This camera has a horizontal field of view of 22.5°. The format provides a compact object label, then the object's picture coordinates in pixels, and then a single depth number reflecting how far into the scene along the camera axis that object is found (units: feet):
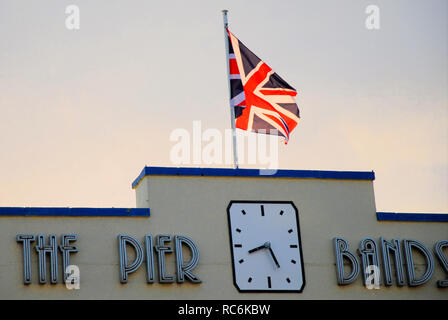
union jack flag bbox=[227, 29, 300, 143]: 95.76
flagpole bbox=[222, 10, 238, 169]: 93.91
